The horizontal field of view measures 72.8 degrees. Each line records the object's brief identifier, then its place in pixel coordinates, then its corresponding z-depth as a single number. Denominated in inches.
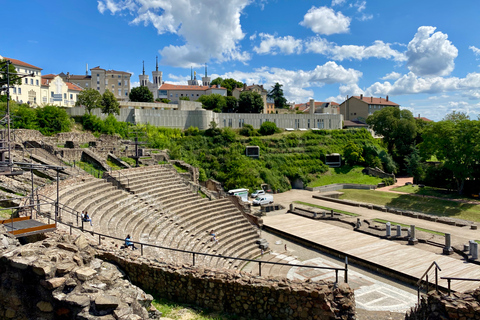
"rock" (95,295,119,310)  248.1
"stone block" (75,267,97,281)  279.7
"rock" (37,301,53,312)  271.9
